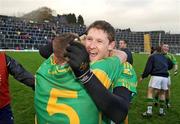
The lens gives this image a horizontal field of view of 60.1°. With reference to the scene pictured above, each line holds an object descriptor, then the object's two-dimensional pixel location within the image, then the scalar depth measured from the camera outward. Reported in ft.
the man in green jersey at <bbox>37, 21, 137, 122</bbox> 3.35
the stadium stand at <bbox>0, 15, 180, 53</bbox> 70.01
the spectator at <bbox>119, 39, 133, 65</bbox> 13.29
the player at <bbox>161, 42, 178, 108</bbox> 14.82
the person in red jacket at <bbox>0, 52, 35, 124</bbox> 5.46
